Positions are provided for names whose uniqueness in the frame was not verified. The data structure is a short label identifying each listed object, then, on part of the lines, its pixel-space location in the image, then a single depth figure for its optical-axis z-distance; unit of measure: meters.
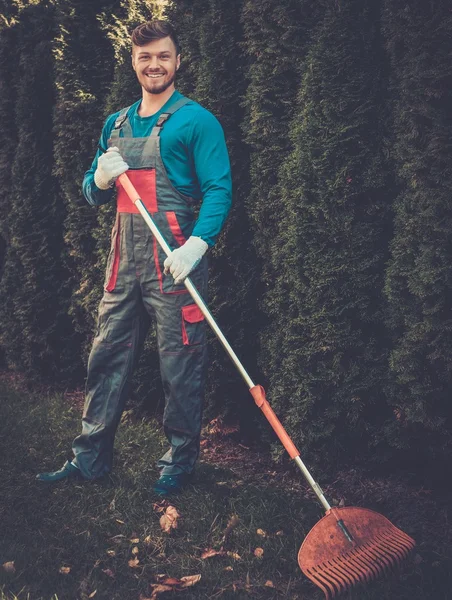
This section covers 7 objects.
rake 3.04
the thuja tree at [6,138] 5.90
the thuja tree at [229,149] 4.34
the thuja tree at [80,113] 5.17
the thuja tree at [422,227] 3.46
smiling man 3.60
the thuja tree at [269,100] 3.99
